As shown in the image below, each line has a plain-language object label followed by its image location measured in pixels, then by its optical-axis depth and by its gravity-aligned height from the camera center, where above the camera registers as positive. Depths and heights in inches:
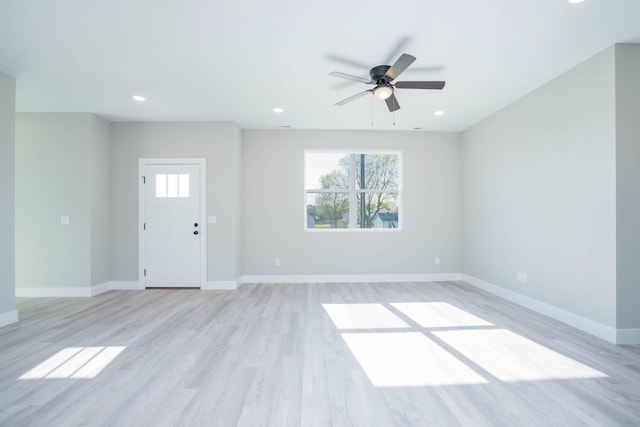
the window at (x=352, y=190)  231.9 +17.4
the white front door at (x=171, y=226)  206.1 -7.2
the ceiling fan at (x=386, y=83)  124.1 +51.0
